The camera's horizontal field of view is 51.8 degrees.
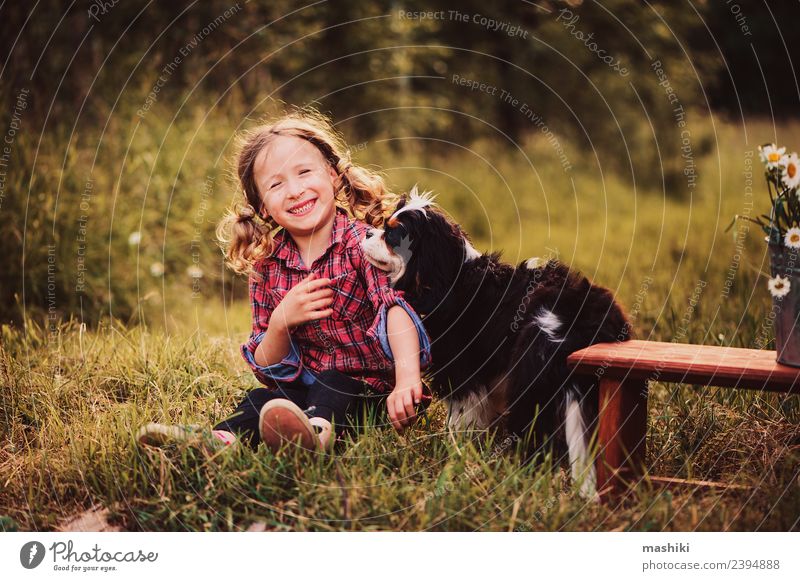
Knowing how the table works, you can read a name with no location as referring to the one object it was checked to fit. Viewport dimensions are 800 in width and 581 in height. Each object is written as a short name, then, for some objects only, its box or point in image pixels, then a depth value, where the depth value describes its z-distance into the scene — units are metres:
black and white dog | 2.85
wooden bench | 2.58
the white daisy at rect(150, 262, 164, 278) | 5.54
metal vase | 2.59
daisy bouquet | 2.60
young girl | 3.10
